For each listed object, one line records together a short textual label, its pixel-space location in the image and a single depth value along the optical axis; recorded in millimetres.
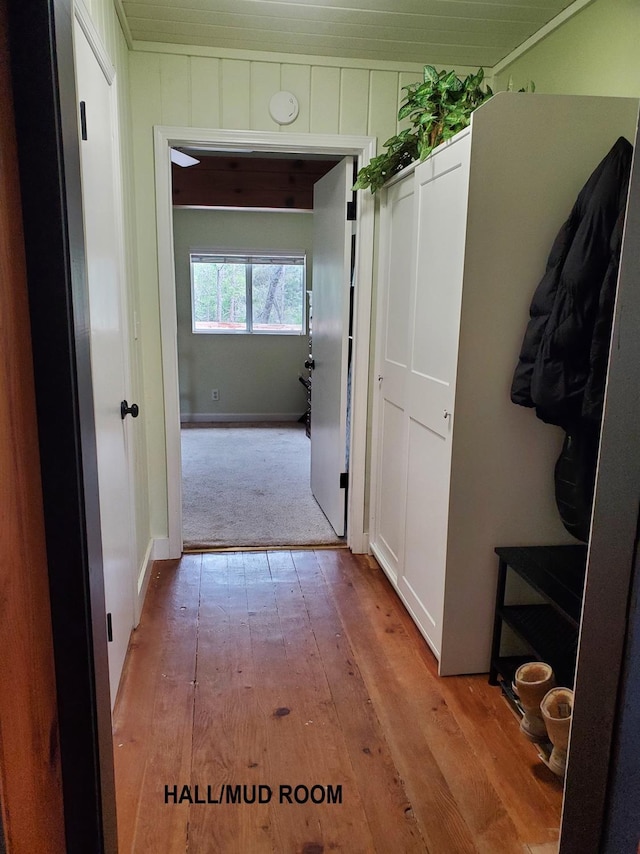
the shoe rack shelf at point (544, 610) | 1786
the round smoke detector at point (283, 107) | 2717
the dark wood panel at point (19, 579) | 757
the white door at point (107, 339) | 1726
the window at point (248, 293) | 6473
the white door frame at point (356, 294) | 2736
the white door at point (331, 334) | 3090
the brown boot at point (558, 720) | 1599
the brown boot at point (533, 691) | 1744
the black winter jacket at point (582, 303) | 1605
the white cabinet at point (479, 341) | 1839
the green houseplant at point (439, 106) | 2061
